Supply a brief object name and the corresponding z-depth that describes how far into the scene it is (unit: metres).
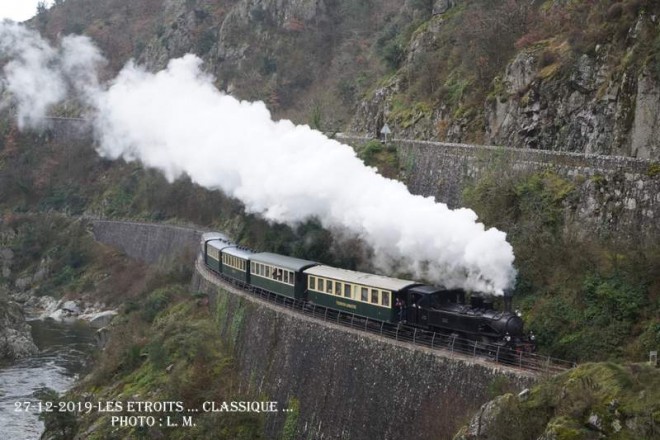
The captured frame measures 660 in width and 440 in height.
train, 23.98
